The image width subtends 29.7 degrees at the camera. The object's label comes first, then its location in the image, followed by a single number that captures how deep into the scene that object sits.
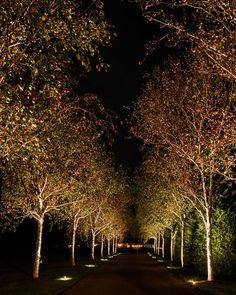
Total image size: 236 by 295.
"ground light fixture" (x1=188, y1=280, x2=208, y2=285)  26.48
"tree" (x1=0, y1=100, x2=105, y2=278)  27.03
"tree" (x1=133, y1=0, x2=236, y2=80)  13.50
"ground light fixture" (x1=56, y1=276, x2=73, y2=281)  28.45
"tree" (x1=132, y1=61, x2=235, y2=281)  26.28
